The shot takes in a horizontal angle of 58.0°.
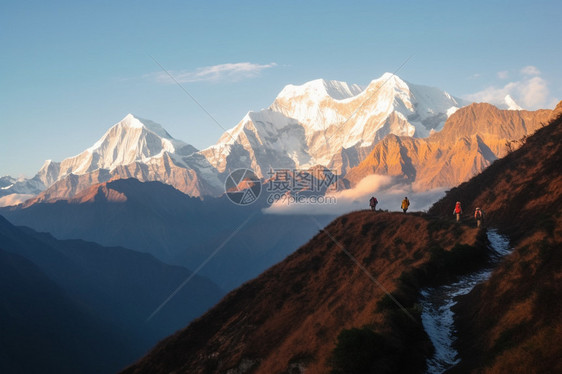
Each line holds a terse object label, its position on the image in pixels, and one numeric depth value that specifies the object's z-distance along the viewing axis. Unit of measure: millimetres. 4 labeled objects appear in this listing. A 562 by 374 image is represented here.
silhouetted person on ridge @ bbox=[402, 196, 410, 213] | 52059
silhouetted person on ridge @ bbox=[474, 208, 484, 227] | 41219
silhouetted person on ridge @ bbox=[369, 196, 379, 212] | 58750
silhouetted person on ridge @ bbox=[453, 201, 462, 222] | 46025
